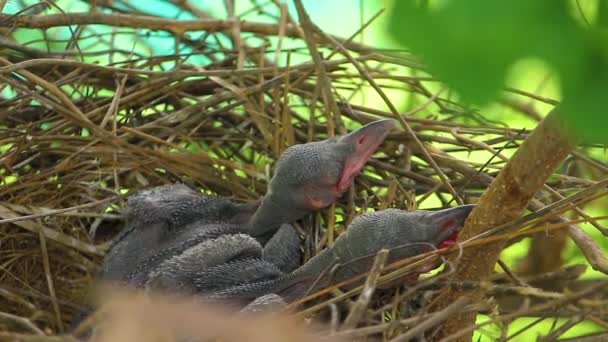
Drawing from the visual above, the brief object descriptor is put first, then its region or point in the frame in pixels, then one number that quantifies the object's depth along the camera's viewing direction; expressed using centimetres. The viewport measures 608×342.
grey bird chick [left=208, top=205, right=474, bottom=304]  152
